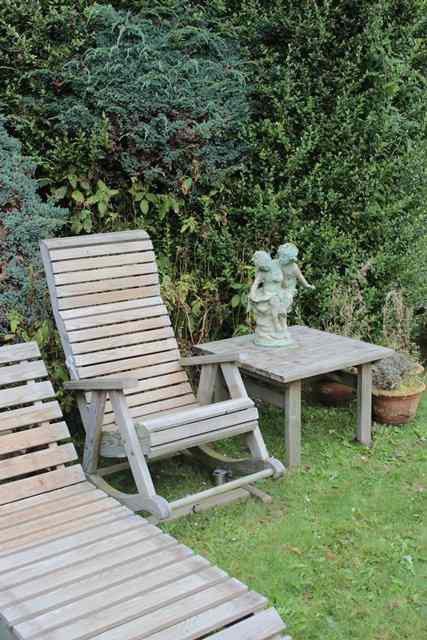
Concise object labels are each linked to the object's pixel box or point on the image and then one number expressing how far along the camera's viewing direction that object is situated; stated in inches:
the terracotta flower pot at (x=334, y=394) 192.4
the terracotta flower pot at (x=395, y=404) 178.7
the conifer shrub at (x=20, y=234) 157.2
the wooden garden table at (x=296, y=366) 151.9
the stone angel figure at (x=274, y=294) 164.1
